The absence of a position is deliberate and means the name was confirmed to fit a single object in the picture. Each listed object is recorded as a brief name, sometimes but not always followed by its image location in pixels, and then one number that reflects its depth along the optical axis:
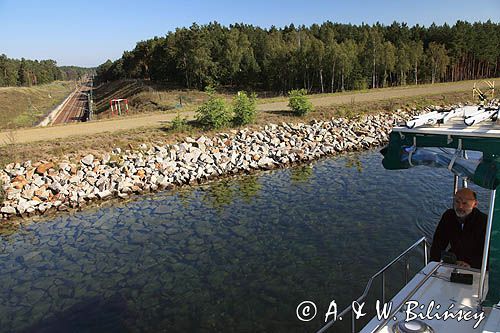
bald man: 7.01
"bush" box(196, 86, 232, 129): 27.77
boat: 5.86
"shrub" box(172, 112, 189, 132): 27.09
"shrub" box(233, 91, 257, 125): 28.83
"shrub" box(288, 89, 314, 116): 32.12
